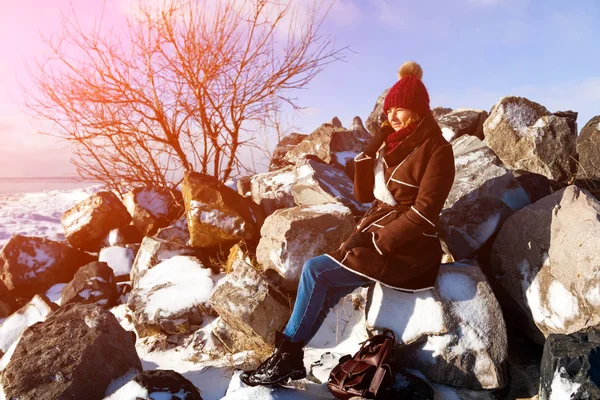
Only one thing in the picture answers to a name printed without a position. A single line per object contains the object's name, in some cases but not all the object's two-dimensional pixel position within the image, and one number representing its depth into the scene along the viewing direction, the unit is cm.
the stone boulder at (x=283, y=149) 680
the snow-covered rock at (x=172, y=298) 377
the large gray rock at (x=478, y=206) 326
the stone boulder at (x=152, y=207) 616
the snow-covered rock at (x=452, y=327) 249
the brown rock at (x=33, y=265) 567
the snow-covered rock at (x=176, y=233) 523
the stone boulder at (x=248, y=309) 321
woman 247
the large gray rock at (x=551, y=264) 239
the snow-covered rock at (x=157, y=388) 253
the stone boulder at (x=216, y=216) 445
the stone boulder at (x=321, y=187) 425
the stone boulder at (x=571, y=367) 192
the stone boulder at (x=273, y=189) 493
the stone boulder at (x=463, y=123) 477
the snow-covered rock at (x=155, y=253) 476
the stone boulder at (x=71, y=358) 288
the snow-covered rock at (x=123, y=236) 609
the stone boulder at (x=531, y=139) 402
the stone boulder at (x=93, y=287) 479
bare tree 595
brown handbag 227
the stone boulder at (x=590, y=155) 409
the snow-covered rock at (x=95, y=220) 621
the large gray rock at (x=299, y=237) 349
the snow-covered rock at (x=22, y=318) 453
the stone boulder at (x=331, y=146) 553
